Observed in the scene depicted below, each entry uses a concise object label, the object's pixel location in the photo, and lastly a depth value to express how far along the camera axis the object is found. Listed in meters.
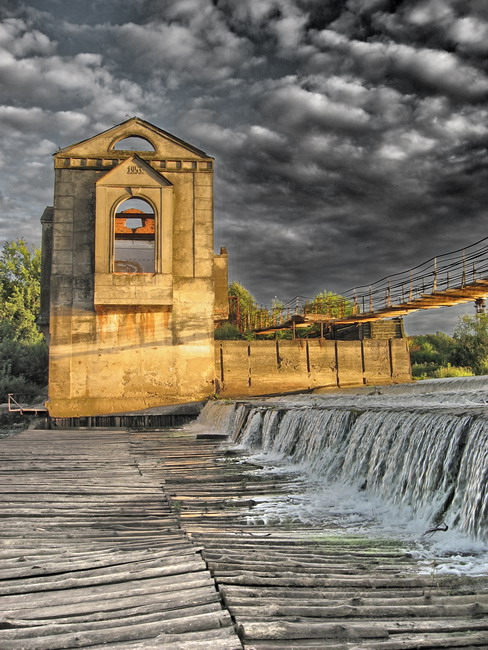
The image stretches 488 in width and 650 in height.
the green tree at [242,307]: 40.17
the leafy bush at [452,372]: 34.57
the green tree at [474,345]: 38.64
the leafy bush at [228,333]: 35.41
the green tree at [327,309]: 34.31
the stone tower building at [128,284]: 24.94
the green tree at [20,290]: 46.12
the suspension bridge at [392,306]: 24.31
